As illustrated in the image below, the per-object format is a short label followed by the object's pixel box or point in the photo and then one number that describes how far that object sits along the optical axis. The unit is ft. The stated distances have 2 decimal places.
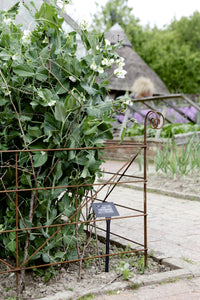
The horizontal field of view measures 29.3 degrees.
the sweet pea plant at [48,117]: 7.50
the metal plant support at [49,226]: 7.23
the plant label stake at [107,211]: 8.37
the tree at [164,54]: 90.89
